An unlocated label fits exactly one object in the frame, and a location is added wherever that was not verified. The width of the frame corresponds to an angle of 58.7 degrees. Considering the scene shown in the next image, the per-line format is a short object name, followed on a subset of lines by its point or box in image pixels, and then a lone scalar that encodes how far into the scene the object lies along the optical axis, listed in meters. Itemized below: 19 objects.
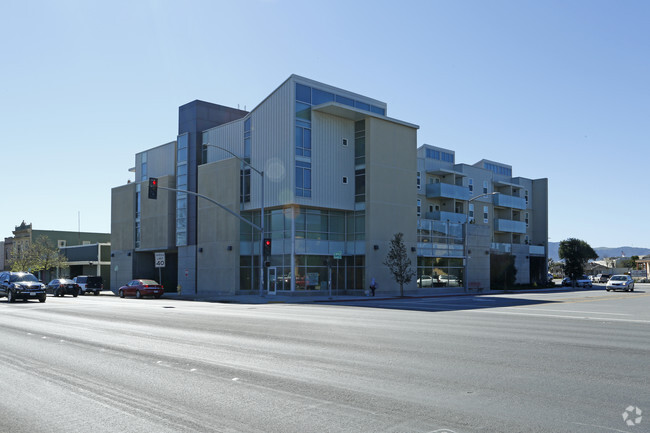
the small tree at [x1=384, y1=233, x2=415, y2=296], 43.41
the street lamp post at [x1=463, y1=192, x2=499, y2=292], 50.22
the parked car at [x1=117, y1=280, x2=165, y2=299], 44.78
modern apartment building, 43.81
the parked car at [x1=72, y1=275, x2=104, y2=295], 53.28
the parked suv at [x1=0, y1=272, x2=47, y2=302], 33.94
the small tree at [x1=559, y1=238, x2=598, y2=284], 79.56
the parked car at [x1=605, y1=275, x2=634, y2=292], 54.91
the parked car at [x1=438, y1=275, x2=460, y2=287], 53.14
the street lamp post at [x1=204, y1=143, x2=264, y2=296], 38.69
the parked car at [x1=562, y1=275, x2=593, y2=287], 70.50
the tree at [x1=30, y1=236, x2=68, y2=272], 71.94
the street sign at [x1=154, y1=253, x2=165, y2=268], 44.78
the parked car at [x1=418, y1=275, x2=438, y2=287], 50.53
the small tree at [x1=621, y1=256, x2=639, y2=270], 176.62
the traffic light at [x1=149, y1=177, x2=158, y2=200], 31.39
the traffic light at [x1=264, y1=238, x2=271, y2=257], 38.06
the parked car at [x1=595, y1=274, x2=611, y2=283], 82.94
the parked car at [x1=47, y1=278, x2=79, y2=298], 47.22
